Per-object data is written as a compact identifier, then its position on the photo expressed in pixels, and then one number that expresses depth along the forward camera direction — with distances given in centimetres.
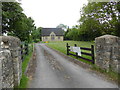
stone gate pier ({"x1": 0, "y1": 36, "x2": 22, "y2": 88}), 223
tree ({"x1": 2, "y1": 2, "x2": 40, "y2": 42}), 829
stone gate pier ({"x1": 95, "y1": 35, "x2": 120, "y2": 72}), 393
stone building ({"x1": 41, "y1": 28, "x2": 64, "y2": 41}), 4159
